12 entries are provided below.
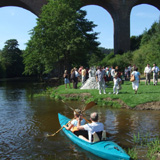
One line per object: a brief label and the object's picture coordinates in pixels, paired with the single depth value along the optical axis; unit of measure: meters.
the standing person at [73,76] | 14.98
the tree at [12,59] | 52.88
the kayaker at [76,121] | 5.62
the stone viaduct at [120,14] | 33.59
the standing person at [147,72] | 14.85
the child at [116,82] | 11.39
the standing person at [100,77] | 11.58
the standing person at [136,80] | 11.19
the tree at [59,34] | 24.19
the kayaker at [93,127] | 4.76
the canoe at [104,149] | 4.18
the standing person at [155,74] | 14.66
